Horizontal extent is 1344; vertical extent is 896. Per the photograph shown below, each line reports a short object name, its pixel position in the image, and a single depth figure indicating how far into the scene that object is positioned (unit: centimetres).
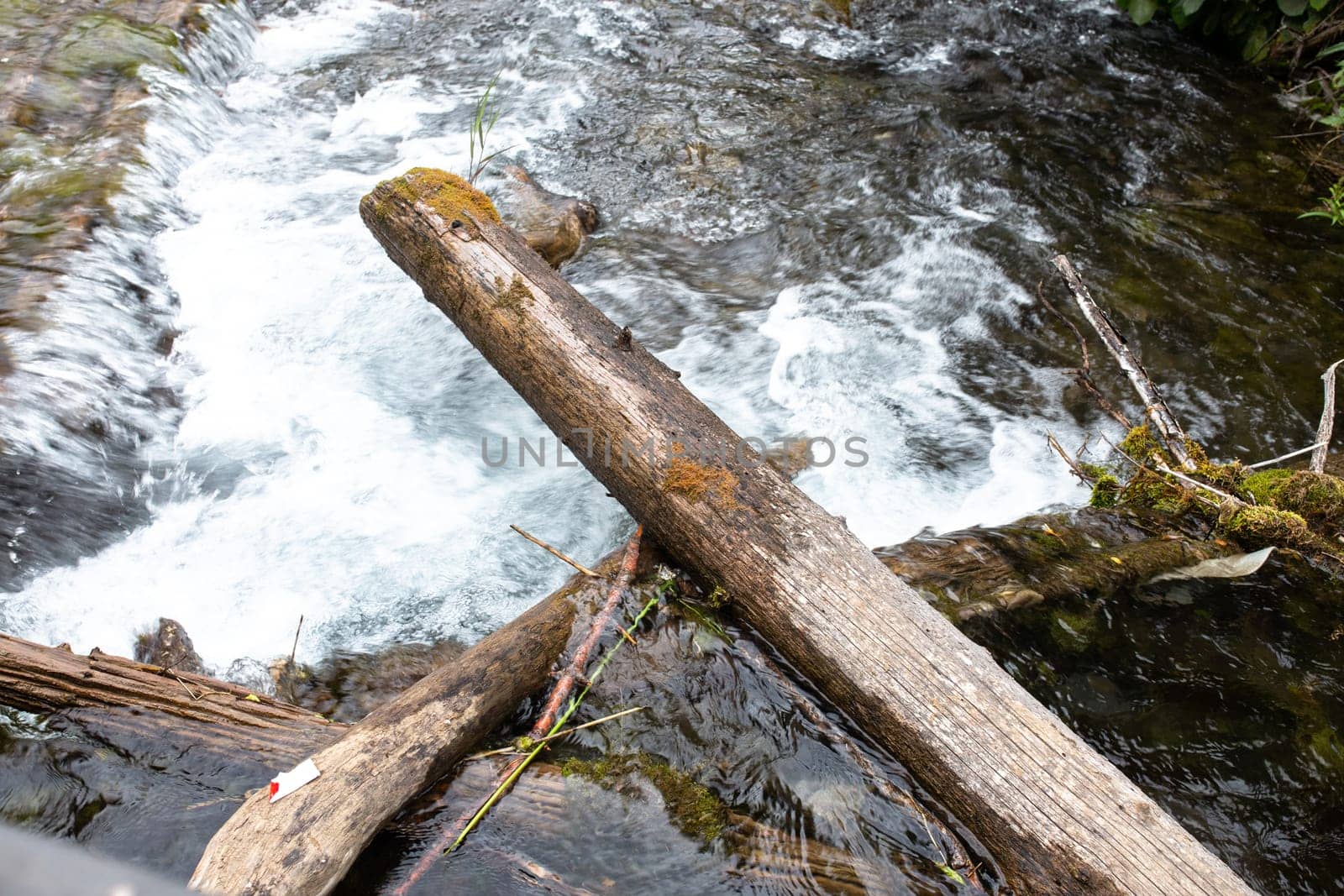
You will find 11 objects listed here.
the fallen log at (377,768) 207
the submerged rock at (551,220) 539
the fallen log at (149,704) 255
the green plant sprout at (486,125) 625
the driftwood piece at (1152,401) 380
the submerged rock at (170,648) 311
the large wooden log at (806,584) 228
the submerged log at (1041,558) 331
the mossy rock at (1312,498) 357
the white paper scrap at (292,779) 222
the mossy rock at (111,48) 629
